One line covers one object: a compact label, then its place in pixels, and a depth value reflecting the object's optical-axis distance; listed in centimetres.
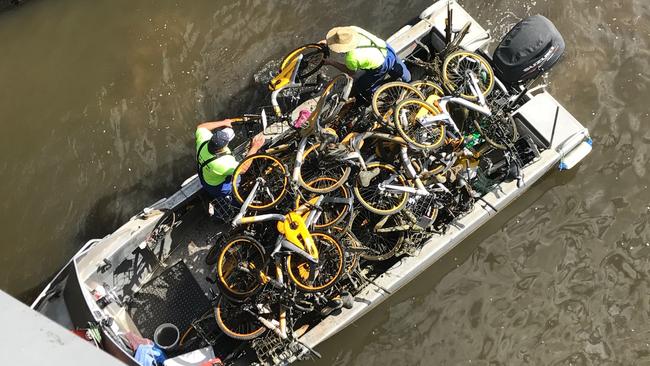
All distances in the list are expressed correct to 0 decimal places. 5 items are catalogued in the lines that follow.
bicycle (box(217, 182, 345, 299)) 853
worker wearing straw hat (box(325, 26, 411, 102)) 913
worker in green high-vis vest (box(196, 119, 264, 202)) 864
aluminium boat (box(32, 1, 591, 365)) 882
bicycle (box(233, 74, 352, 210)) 886
